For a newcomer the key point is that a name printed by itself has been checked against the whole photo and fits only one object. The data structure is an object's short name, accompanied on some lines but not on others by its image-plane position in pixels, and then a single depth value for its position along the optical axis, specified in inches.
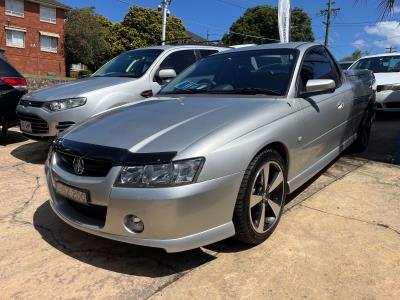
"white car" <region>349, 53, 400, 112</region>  351.6
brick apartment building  1349.7
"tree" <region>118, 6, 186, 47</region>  1615.4
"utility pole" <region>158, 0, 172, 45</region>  964.2
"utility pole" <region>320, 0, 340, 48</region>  1621.6
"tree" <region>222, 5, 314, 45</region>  1945.1
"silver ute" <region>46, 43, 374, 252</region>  101.9
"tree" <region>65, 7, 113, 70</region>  1512.1
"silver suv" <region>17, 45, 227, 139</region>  212.4
